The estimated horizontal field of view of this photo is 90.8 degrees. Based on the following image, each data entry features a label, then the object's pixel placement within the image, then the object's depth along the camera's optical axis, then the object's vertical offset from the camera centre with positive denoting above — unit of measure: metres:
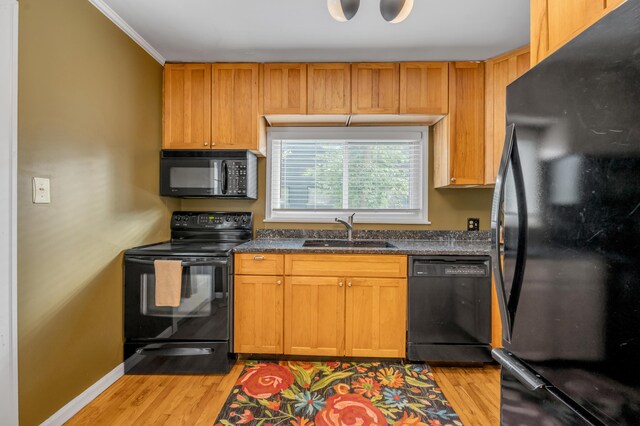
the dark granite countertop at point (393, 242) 2.33 -0.26
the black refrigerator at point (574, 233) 0.60 -0.05
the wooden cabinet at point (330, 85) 2.63 +1.06
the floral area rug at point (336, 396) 1.77 -1.16
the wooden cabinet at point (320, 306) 2.32 -0.69
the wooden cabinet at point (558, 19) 0.80 +0.55
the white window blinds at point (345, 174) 3.00 +0.37
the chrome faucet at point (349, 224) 2.76 -0.10
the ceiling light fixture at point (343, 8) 1.47 +0.98
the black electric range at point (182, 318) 2.23 -0.76
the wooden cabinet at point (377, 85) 2.62 +1.05
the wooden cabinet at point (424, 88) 2.61 +1.03
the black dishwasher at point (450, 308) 2.29 -0.69
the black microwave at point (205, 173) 2.66 +0.32
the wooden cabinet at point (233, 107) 2.66 +0.88
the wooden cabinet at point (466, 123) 2.60 +0.74
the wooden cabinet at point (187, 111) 2.67 +0.85
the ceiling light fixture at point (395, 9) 1.46 +0.96
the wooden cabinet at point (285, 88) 2.64 +1.03
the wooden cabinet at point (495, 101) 2.43 +0.89
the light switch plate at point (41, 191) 1.56 +0.10
